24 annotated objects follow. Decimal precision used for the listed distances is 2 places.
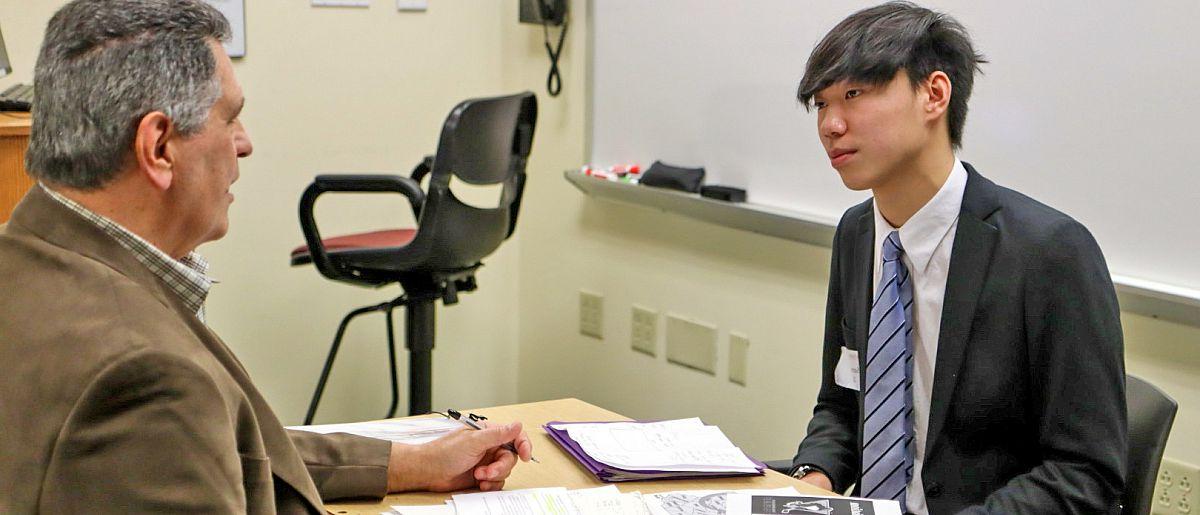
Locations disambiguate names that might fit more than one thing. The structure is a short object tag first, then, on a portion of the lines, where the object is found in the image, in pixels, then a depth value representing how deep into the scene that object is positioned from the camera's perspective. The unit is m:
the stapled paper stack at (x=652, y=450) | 1.57
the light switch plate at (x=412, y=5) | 3.72
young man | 1.59
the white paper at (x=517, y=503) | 1.42
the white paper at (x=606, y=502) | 1.42
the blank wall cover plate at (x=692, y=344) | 3.34
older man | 0.94
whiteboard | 2.24
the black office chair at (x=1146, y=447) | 1.61
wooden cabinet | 2.25
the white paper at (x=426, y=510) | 1.42
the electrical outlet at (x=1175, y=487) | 2.30
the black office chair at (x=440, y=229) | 2.95
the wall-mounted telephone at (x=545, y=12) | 3.66
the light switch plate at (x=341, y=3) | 3.56
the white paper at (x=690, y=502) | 1.44
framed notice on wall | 3.38
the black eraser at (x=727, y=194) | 3.11
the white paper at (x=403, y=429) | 1.63
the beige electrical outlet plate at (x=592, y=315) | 3.76
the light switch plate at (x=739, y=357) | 3.23
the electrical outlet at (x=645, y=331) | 3.54
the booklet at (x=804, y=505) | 1.43
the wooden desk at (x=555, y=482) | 1.48
